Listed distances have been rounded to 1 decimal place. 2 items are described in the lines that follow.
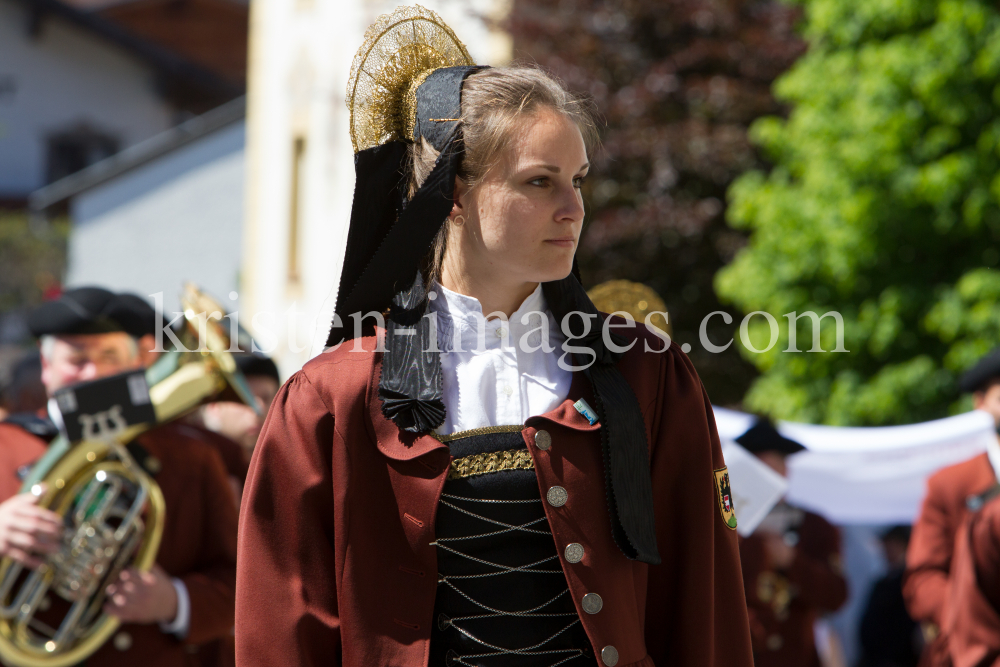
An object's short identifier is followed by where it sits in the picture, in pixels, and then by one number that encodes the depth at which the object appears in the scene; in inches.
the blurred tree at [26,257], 2150.6
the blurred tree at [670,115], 944.9
